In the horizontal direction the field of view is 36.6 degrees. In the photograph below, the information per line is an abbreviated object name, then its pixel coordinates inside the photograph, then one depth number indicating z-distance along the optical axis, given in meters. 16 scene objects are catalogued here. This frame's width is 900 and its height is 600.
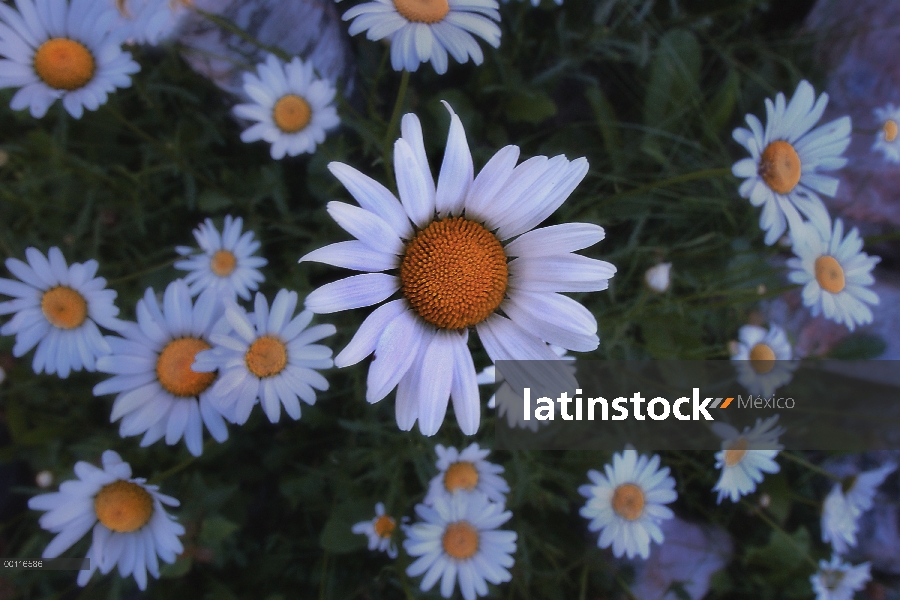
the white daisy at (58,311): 0.45
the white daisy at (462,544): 0.47
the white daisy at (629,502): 0.48
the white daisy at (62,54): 0.44
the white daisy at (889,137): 0.50
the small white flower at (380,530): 0.48
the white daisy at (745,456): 0.48
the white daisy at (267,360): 0.42
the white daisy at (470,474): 0.47
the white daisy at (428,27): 0.42
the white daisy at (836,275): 0.47
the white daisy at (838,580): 0.51
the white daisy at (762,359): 0.50
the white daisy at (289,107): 0.47
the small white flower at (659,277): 0.47
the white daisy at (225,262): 0.47
